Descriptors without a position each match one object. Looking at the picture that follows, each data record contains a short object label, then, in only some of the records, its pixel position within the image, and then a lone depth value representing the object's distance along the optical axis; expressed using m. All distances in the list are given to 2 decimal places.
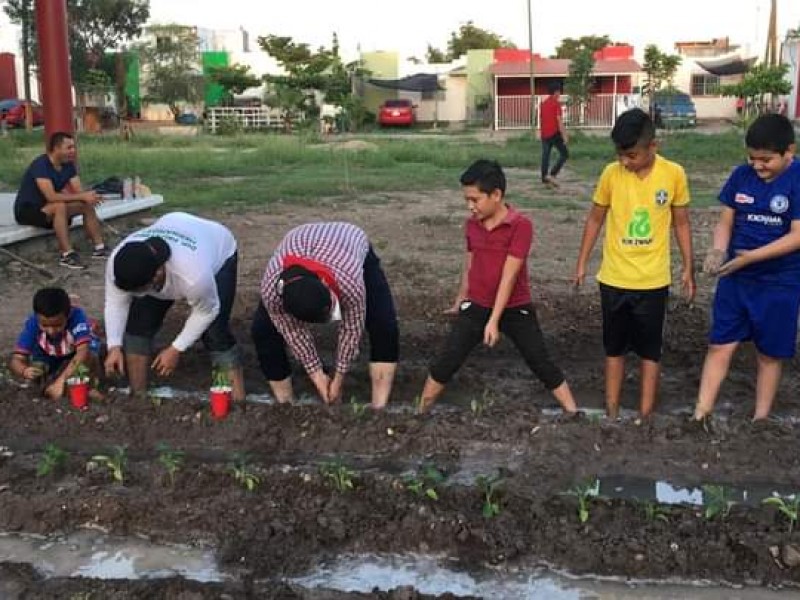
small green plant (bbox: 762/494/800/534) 3.55
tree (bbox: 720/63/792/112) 28.31
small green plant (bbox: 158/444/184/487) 4.04
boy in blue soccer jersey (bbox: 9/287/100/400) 5.00
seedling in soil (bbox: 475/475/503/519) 3.66
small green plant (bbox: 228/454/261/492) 3.94
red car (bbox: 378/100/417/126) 42.84
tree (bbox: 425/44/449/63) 63.50
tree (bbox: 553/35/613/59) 60.69
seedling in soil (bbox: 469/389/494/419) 4.72
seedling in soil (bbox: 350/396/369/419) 4.64
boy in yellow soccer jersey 4.27
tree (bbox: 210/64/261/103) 43.84
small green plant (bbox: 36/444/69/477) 4.12
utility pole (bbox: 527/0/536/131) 37.31
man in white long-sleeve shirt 4.17
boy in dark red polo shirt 4.34
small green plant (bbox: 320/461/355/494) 3.91
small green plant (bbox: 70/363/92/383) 4.89
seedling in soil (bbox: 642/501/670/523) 3.62
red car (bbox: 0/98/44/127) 40.25
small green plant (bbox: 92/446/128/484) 4.04
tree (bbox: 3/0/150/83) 41.22
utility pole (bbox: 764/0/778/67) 32.88
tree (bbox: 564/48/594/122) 37.56
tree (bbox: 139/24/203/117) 46.47
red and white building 39.50
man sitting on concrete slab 8.38
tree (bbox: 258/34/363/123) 40.88
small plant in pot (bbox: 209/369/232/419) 4.70
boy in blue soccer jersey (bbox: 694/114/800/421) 4.08
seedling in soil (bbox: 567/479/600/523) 3.62
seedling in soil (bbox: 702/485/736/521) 3.62
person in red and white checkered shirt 3.88
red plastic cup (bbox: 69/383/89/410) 4.88
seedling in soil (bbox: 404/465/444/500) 3.81
